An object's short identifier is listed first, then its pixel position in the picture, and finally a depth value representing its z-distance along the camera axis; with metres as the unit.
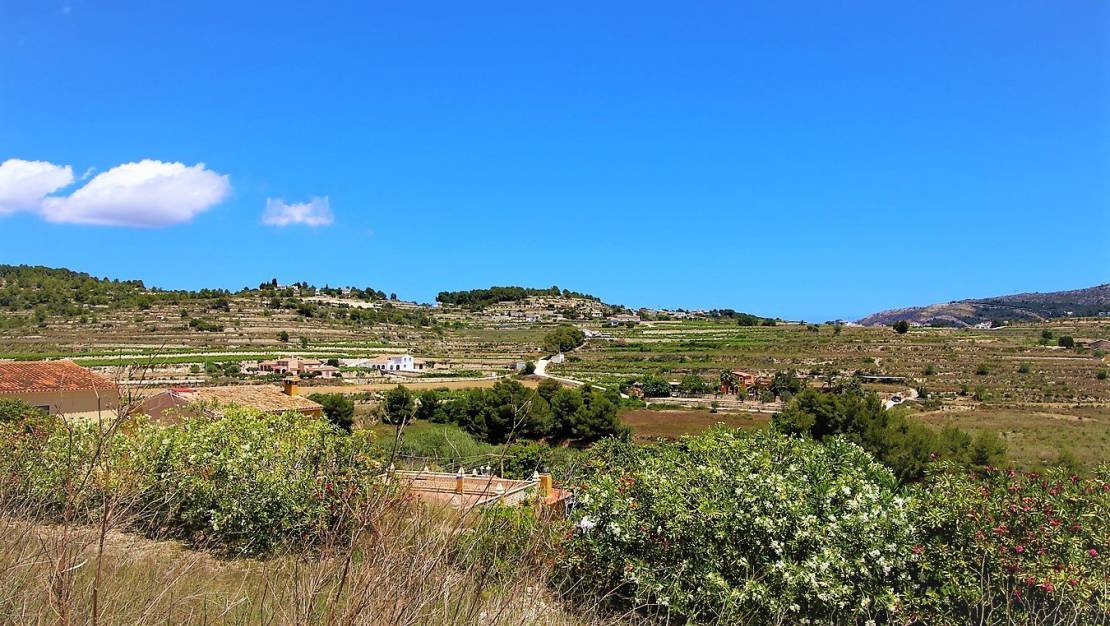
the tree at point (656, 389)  53.34
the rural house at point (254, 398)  23.97
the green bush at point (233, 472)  6.93
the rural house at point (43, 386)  22.02
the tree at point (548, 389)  40.37
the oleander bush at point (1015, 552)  4.57
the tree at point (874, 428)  20.33
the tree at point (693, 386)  53.19
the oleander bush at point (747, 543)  4.82
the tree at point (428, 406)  41.38
